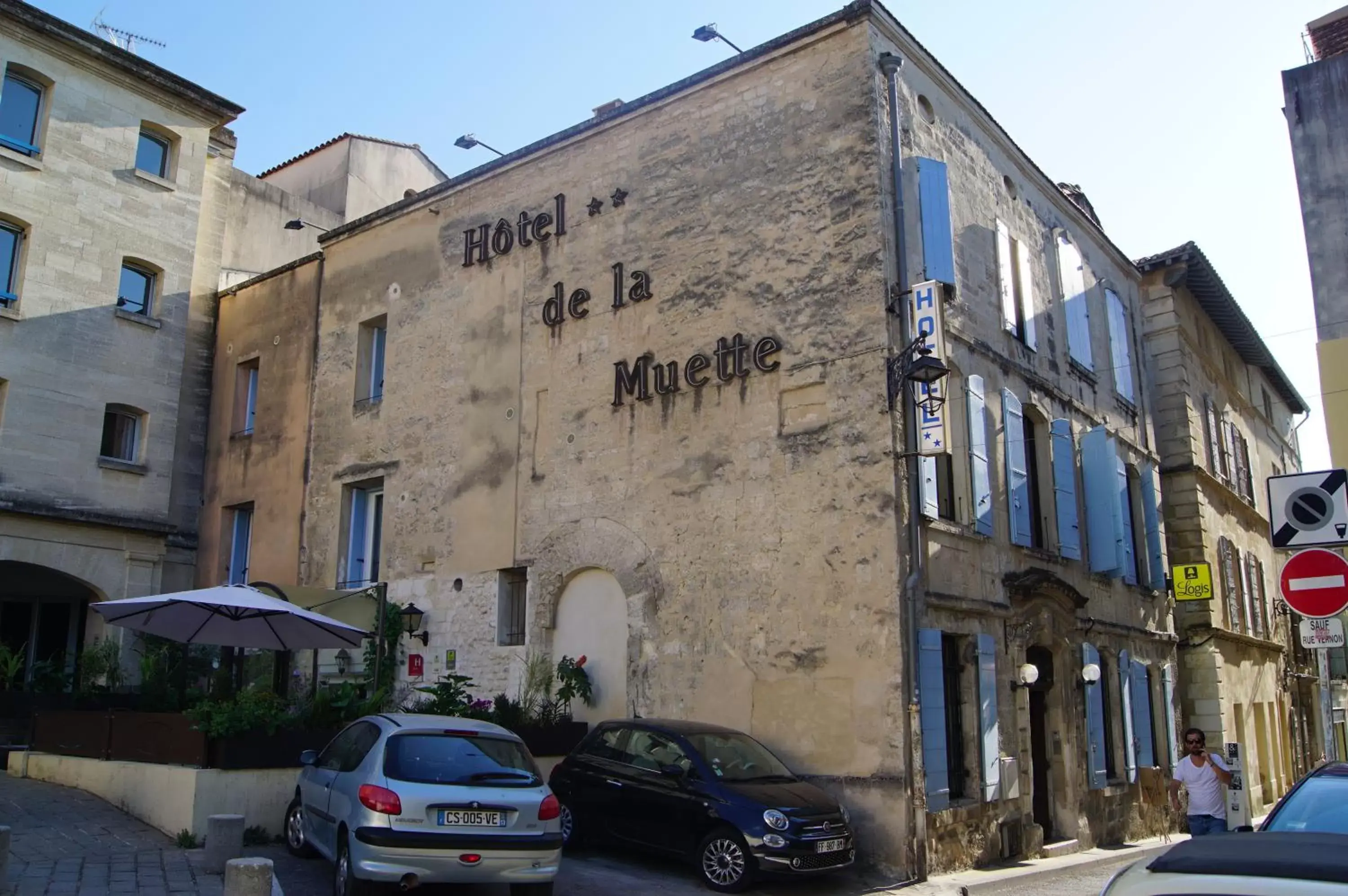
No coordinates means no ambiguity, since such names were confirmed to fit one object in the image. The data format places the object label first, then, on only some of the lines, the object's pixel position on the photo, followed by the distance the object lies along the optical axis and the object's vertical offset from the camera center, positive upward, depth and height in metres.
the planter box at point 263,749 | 10.74 -0.51
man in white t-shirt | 10.14 -0.79
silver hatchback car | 8.01 -0.83
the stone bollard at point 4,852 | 8.01 -1.08
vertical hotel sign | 12.46 +3.88
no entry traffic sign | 7.77 +0.77
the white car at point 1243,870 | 3.34 -0.52
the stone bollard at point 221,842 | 9.27 -1.17
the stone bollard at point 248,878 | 7.09 -1.12
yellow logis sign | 19.31 +1.93
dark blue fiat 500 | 10.03 -0.98
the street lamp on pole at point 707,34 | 15.09 +8.62
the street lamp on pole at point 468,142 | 17.84 +8.53
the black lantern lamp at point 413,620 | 16.39 +1.06
